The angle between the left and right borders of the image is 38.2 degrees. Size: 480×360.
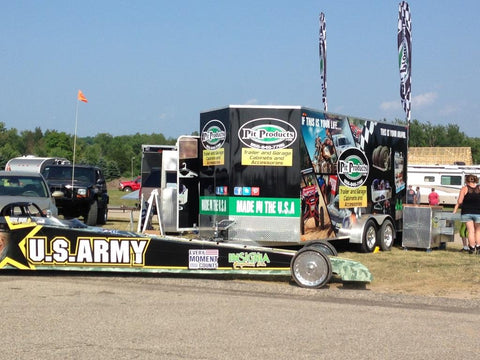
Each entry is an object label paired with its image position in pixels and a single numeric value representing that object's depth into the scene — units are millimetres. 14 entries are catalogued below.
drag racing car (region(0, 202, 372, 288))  10000
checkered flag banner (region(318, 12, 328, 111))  25969
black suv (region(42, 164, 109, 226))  20047
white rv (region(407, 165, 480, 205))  40906
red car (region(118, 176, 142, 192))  54316
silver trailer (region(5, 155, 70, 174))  27875
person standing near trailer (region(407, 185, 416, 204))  24531
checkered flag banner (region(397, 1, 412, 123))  21547
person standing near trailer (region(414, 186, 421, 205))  30267
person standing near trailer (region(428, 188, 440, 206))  32969
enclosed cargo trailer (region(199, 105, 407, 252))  12078
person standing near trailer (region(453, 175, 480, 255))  14242
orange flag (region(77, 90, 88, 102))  18956
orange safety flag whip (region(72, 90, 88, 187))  18922
